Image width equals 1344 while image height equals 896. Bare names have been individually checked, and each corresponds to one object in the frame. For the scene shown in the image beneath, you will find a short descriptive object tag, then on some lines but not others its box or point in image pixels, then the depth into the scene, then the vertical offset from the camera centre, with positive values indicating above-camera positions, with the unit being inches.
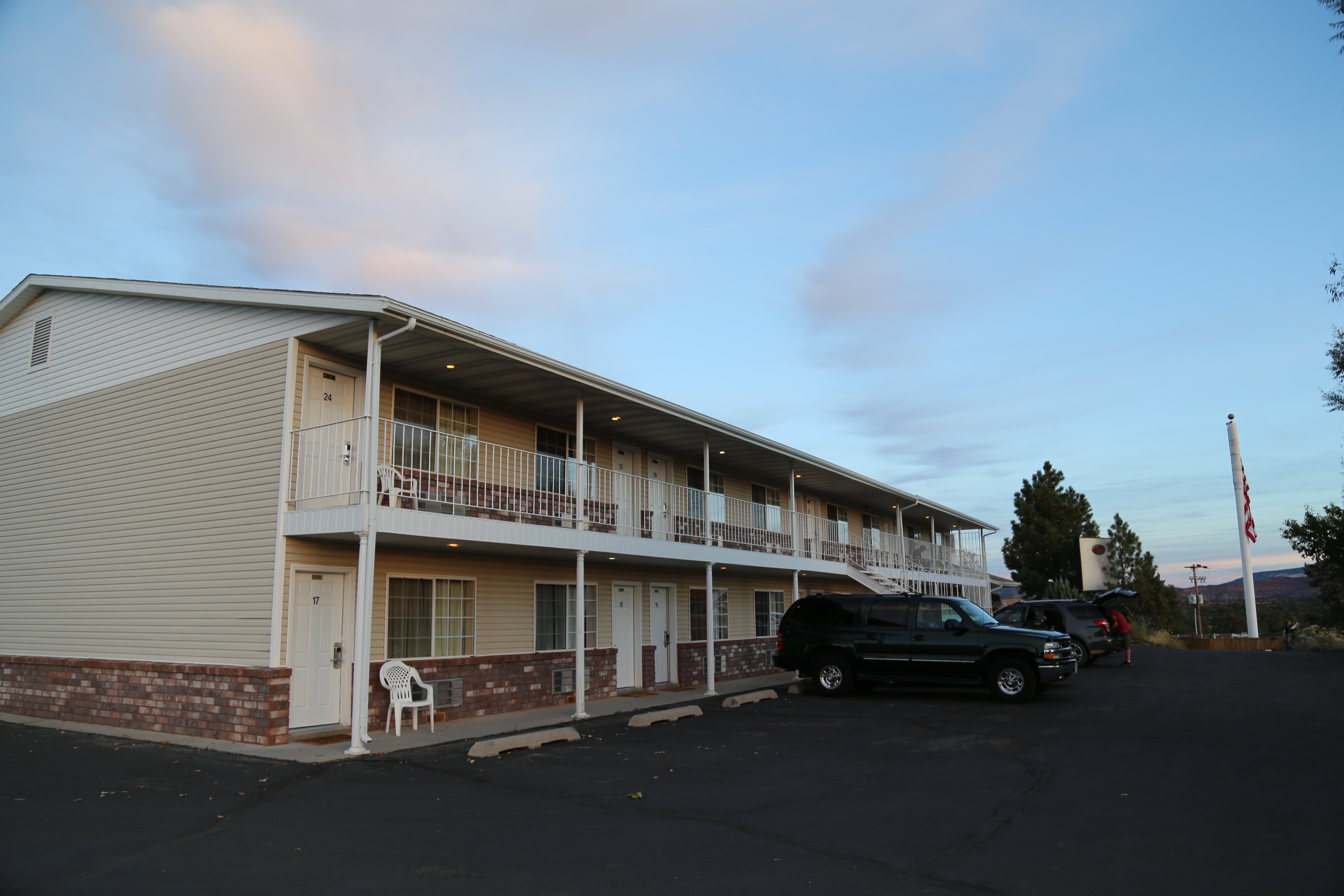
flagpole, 1197.1 +90.6
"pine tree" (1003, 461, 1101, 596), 1552.7 +103.3
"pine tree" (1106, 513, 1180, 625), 1457.9 +22.3
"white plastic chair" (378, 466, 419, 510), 464.1 +65.7
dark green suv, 580.4 -36.1
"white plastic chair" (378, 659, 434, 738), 485.1 -45.2
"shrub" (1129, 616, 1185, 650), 1179.9 -64.0
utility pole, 1910.7 +32.4
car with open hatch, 802.8 -27.0
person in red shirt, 837.8 -32.1
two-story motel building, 469.7 +55.5
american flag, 1197.1 +93.5
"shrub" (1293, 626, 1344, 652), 1010.1 -61.7
